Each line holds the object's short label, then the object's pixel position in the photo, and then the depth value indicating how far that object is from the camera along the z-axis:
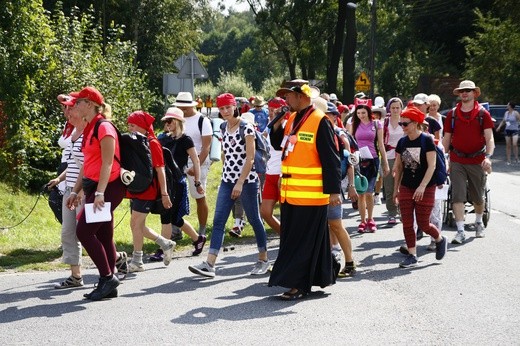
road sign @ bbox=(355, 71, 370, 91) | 40.25
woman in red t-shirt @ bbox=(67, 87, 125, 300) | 8.25
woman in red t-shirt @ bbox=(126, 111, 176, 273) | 9.84
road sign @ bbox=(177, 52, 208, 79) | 20.28
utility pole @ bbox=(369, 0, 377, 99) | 40.99
